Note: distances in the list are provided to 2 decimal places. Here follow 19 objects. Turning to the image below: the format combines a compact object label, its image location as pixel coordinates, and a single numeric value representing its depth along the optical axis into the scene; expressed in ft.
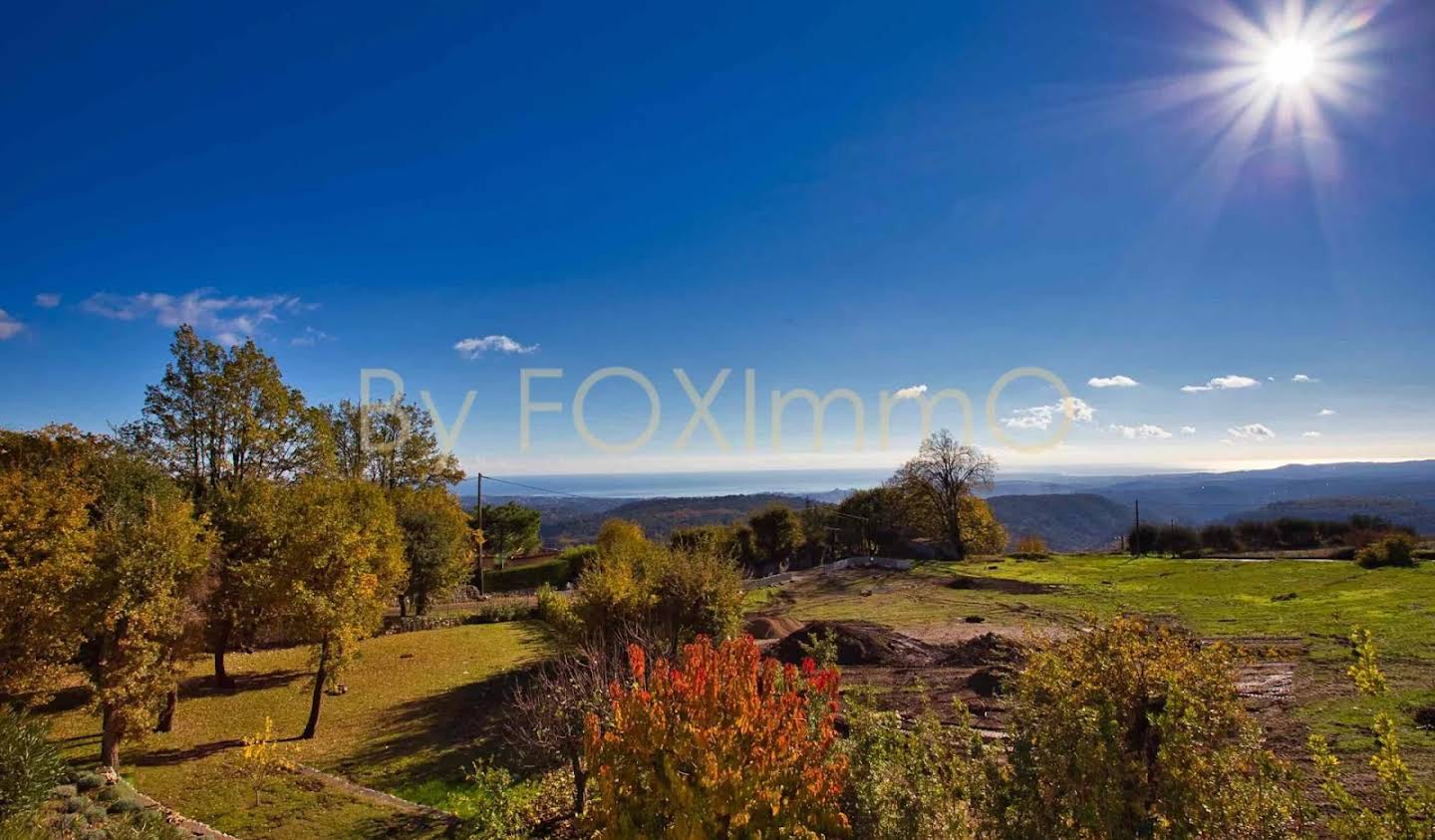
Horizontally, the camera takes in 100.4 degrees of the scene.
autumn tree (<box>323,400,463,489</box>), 105.19
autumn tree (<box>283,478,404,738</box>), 42.16
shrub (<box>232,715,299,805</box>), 32.83
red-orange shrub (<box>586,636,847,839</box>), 14.67
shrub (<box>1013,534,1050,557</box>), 147.23
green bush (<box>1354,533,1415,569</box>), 66.85
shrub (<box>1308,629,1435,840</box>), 11.01
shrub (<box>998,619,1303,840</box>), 12.81
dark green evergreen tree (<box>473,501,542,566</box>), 180.96
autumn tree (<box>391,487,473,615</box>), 87.30
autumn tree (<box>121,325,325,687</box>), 64.34
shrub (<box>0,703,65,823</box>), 22.52
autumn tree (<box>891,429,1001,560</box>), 138.31
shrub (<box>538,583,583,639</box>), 55.11
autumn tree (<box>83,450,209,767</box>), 34.96
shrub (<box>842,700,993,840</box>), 15.35
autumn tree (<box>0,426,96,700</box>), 36.52
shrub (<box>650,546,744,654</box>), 50.29
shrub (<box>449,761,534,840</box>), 21.62
